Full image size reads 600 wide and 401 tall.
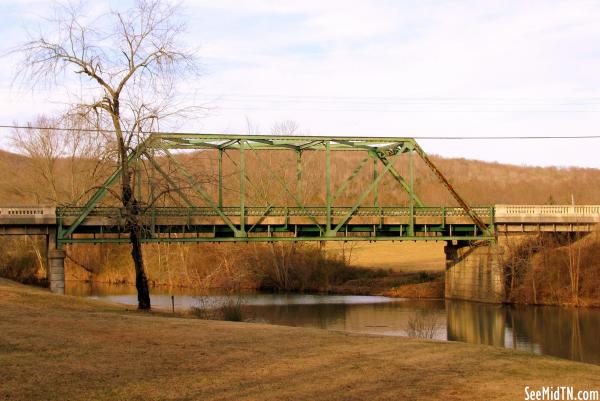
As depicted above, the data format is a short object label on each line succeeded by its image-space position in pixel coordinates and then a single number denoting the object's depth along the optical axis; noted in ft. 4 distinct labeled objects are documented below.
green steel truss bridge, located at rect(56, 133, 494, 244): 160.86
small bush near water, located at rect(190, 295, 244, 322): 111.75
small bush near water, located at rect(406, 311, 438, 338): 97.96
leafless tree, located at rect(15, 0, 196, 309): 106.73
